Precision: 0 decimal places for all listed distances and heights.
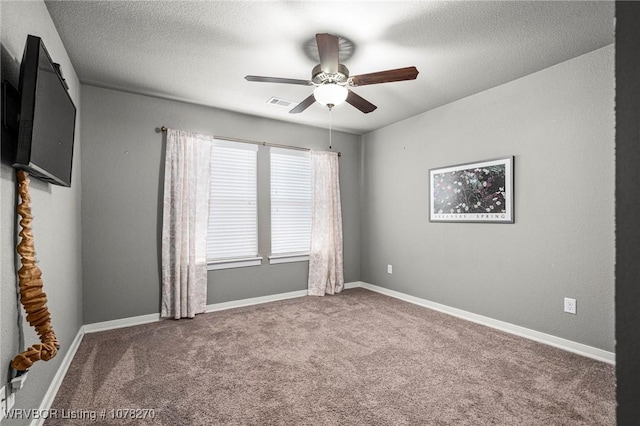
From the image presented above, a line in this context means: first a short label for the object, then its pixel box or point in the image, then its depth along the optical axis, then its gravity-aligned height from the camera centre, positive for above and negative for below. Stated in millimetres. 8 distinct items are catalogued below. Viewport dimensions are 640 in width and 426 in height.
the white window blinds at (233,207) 3977 +63
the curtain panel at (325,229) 4680 -254
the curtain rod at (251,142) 3646 +936
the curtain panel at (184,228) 3584 -185
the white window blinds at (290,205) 4449 +100
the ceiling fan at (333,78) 2229 +998
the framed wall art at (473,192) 3211 +220
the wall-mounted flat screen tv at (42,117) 1396 +473
